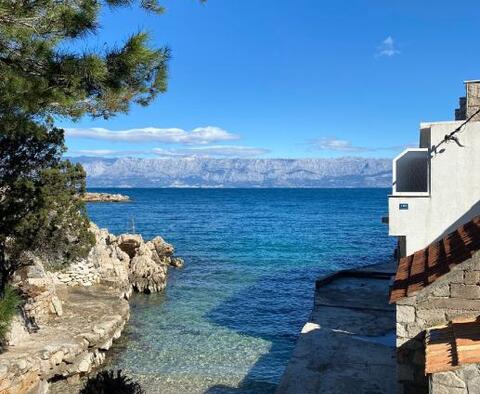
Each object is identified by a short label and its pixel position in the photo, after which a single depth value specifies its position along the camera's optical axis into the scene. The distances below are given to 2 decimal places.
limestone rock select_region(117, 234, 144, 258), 35.72
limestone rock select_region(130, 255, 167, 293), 30.64
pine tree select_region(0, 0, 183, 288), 8.05
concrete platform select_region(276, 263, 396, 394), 11.74
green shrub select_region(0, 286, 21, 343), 10.48
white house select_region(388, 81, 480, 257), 14.04
